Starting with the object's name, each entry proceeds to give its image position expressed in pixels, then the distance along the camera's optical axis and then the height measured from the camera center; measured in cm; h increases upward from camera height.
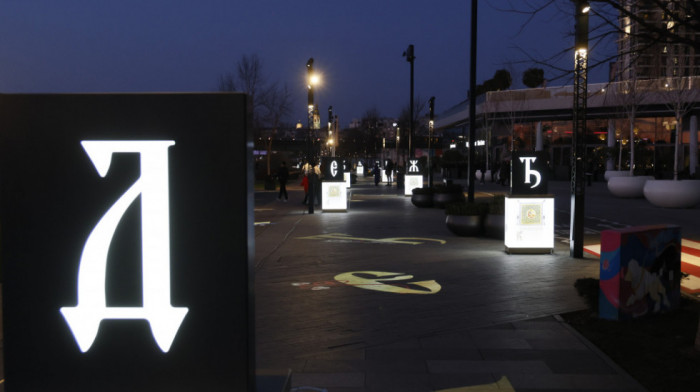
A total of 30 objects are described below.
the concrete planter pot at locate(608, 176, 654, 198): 2948 -77
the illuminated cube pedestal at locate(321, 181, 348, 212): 2291 -99
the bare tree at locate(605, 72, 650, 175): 3553 +487
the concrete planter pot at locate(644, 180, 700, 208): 2312 -84
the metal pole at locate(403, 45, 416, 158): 3350 +595
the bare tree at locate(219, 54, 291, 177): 5203 +541
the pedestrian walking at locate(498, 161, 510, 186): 4393 -13
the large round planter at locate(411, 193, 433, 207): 2389 -117
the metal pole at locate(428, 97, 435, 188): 3158 +196
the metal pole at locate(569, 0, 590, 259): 1127 +12
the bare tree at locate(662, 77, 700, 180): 2641 +347
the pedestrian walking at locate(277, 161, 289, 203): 2914 -35
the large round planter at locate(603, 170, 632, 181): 3485 -19
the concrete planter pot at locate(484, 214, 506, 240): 1384 -124
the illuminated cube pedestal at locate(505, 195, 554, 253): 1202 -109
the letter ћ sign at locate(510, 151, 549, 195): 1219 -9
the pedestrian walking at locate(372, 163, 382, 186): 4912 -41
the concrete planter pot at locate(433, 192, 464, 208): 2353 -107
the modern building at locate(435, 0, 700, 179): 4591 +397
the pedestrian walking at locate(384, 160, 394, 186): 4912 -2
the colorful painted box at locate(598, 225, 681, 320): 650 -109
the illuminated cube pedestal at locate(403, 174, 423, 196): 3269 -68
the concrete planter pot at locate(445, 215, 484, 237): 1431 -126
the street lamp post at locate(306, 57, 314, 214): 2225 +122
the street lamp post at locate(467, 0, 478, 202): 1681 +200
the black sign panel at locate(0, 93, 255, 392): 218 -26
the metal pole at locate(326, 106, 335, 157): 4598 +386
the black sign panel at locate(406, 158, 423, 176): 3502 +16
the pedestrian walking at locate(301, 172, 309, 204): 2636 -69
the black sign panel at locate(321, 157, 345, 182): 2338 -2
